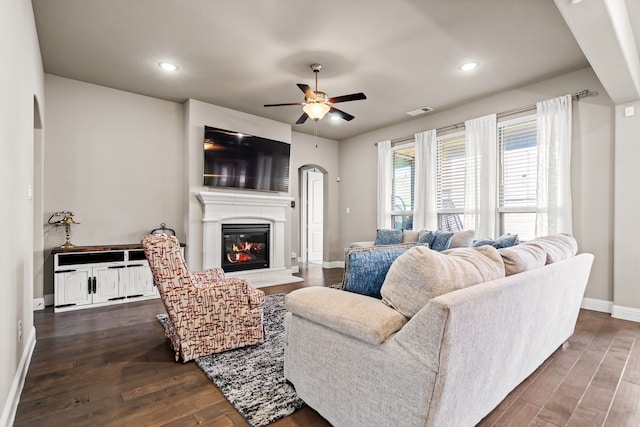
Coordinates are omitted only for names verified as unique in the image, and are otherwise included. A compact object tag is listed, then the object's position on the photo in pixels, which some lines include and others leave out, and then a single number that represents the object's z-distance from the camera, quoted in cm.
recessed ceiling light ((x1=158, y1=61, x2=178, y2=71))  378
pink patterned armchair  238
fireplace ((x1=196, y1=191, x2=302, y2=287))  497
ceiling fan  357
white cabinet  380
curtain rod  389
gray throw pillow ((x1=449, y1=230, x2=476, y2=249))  445
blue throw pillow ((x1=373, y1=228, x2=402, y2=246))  527
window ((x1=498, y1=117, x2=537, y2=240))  438
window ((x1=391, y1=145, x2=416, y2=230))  599
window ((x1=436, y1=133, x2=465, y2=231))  519
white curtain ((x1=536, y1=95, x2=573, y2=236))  396
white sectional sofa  122
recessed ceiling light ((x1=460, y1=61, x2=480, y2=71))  377
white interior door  799
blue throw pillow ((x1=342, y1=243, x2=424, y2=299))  178
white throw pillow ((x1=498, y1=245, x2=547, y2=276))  179
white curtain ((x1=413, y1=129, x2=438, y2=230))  544
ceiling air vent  528
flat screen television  506
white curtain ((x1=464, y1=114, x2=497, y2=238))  467
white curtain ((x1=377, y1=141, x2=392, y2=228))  625
